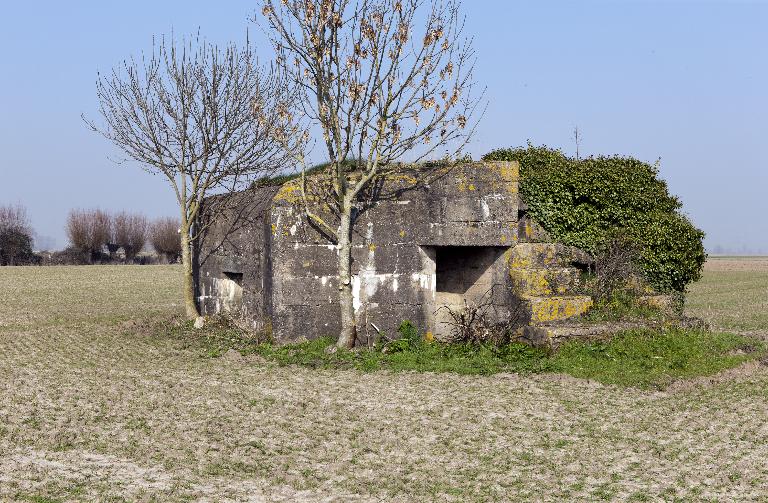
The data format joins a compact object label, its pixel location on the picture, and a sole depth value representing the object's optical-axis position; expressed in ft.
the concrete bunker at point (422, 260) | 38.68
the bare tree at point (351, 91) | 38.22
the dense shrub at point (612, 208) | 39.91
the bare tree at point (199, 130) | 52.90
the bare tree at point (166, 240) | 201.29
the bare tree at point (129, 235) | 202.07
